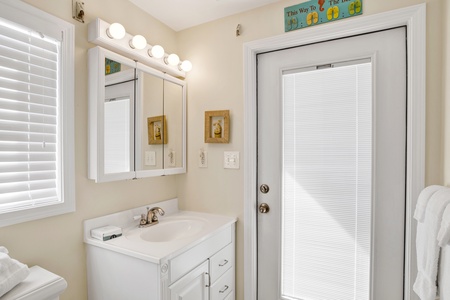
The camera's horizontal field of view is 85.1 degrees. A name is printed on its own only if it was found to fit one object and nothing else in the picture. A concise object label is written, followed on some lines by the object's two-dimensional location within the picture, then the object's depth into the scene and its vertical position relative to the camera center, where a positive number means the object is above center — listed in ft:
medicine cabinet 4.45 +0.56
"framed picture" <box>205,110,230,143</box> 5.84 +0.48
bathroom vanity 3.87 -2.01
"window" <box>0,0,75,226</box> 3.54 +0.51
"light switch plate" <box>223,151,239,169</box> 5.82 -0.33
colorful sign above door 4.72 +2.69
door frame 4.17 +1.46
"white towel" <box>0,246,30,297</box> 2.89 -1.56
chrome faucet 5.32 -1.58
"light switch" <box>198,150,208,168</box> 6.24 -0.33
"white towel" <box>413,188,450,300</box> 3.08 -1.34
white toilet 3.00 -1.83
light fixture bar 4.44 +1.96
